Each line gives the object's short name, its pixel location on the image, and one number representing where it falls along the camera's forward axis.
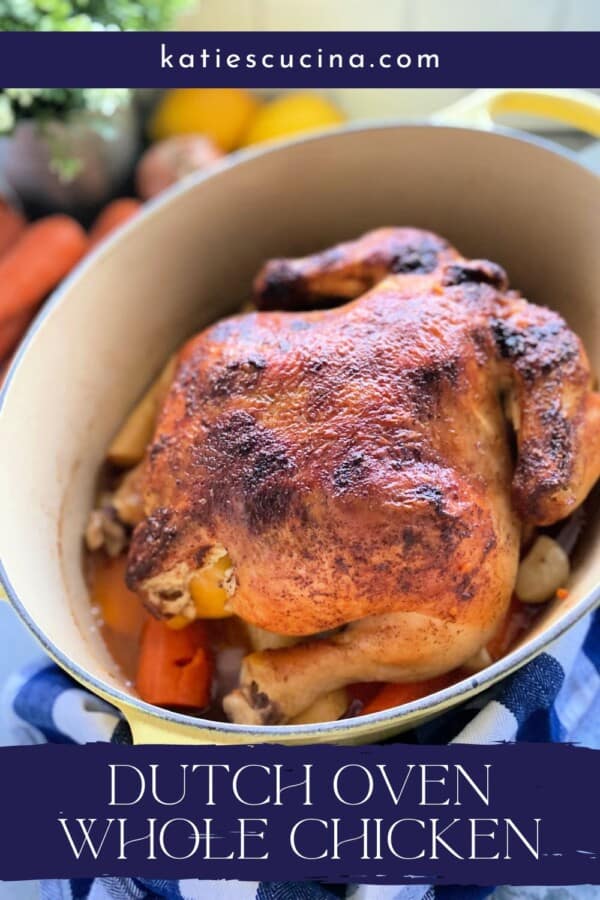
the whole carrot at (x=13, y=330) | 0.87
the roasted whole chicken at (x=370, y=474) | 0.62
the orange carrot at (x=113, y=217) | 0.89
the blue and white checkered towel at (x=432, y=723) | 0.64
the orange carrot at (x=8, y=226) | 0.89
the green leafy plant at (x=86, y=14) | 0.82
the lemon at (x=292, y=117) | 0.91
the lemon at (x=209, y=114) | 0.93
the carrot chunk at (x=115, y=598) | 0.72
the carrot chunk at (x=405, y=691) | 0.66
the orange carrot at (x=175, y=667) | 0.69
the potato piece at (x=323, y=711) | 0.66
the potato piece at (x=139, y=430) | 0.76
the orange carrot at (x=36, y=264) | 0.86
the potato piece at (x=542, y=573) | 0.67
